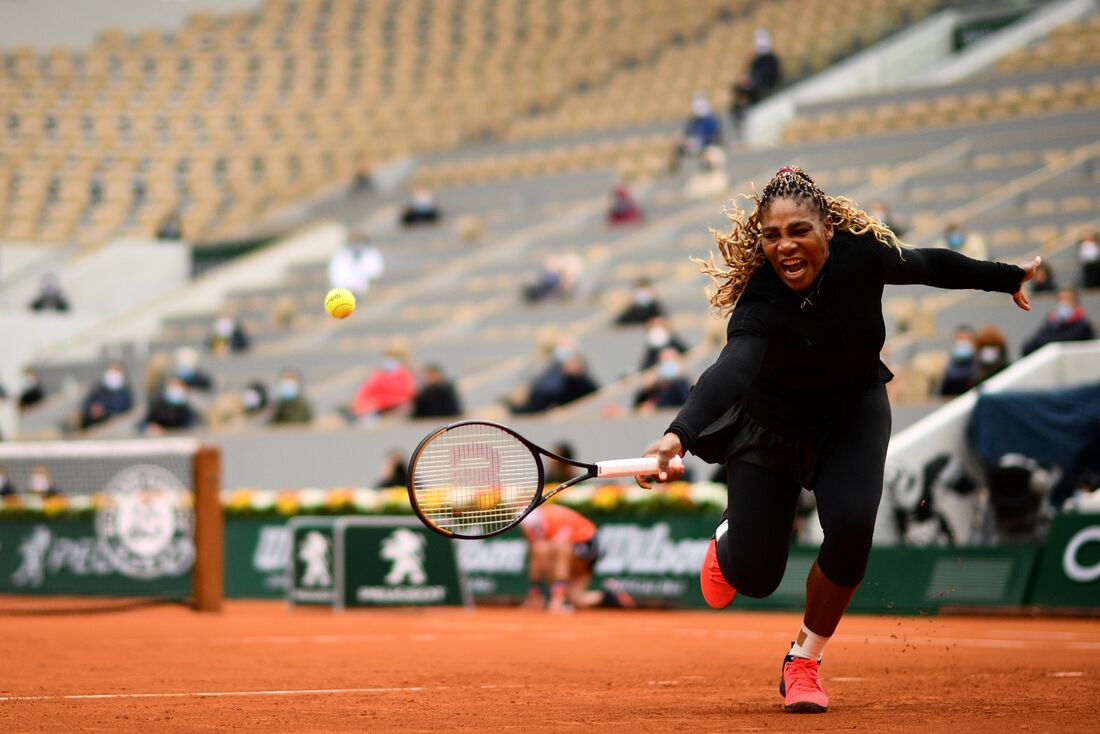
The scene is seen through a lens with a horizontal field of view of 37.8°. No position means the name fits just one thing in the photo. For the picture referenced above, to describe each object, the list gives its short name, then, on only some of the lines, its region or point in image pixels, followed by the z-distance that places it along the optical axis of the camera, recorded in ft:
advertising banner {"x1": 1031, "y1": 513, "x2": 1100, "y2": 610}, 45.44
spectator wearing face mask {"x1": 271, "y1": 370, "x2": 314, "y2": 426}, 71.05
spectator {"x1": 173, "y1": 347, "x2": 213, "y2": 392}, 79.00
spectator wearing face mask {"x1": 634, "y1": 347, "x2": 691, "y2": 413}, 59.06
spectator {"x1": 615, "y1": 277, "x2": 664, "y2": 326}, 70.38
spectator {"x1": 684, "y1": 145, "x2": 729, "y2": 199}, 85.87
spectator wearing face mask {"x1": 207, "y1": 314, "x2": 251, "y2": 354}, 84.28
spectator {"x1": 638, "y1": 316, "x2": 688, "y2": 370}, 64.23
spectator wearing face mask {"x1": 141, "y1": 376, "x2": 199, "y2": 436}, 73.98
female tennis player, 21.77
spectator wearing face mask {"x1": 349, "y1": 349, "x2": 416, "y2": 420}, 68.23
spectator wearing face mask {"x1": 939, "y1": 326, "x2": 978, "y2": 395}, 55.16
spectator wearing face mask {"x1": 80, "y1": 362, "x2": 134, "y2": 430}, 79.56
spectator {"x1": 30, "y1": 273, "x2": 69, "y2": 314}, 94.43
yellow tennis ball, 28.32
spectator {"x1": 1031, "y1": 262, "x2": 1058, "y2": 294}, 58.70
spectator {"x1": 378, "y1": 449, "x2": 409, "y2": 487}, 58.44
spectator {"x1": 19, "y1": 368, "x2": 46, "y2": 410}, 84.94
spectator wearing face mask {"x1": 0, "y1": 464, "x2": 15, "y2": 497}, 65.82
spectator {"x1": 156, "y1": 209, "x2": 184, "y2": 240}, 102.12
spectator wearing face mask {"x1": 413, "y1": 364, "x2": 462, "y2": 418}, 64.23
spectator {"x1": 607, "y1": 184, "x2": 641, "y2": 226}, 85.71
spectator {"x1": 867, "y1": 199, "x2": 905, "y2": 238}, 62.13
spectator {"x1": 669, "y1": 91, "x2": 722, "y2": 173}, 89.61
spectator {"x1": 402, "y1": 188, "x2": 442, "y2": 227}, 95.45
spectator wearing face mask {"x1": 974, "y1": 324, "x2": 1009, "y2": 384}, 54.75
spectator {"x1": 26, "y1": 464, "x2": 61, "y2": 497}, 61.74
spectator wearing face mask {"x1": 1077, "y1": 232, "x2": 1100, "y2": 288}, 60.29
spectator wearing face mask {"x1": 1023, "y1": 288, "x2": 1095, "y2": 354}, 55.36
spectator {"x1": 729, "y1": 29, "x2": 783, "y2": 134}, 94.32
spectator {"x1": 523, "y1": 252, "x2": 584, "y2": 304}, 77.66
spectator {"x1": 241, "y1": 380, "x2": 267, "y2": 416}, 74.69
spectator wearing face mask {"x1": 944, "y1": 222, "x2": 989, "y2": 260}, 60.03
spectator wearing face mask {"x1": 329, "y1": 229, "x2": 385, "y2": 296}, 86.43
